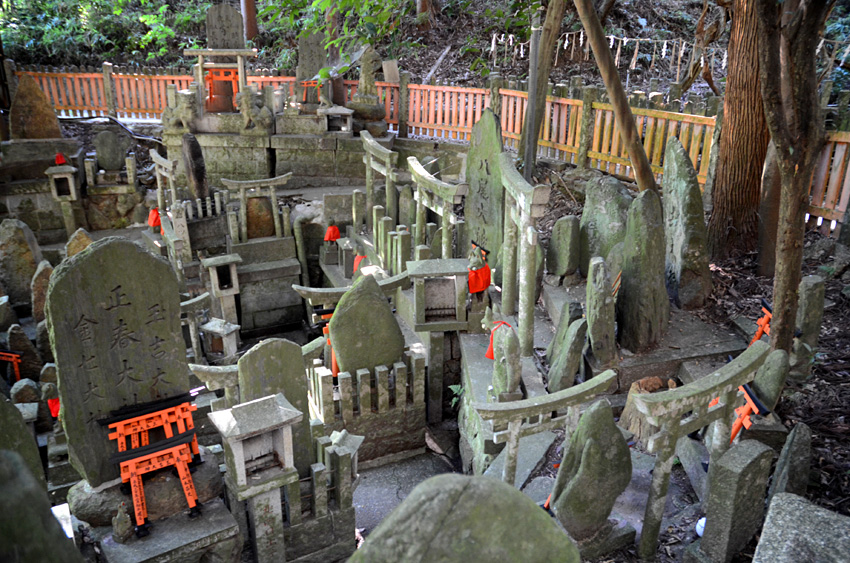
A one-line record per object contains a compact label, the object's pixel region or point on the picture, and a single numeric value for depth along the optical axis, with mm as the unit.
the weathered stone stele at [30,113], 12766
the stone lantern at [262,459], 4230
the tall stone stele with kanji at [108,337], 4074
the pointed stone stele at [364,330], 6418
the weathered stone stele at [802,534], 2523
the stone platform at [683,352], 5668
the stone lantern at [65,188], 11906
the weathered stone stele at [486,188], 7430
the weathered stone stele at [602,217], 6637
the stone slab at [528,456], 4926
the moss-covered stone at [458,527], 1835
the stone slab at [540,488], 4500
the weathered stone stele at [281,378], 4809
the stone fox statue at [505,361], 4977
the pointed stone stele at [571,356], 5332
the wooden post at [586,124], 9484
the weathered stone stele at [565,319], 5742
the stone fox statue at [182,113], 12711
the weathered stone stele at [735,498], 3506
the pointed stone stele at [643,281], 5512
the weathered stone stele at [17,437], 3693
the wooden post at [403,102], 13336
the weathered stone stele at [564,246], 7043
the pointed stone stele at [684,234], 6234
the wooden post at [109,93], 15659
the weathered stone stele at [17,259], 8773
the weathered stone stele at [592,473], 3730
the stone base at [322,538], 4945
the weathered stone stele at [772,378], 4348
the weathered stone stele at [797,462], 3727
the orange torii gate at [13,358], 7000
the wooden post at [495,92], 11156
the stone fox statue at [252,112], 12781
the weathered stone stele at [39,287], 7992
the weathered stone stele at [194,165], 10930
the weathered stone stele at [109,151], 12609
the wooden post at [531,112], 6988
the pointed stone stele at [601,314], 5211
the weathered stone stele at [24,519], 2053
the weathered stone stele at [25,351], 7035
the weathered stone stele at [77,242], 9125
